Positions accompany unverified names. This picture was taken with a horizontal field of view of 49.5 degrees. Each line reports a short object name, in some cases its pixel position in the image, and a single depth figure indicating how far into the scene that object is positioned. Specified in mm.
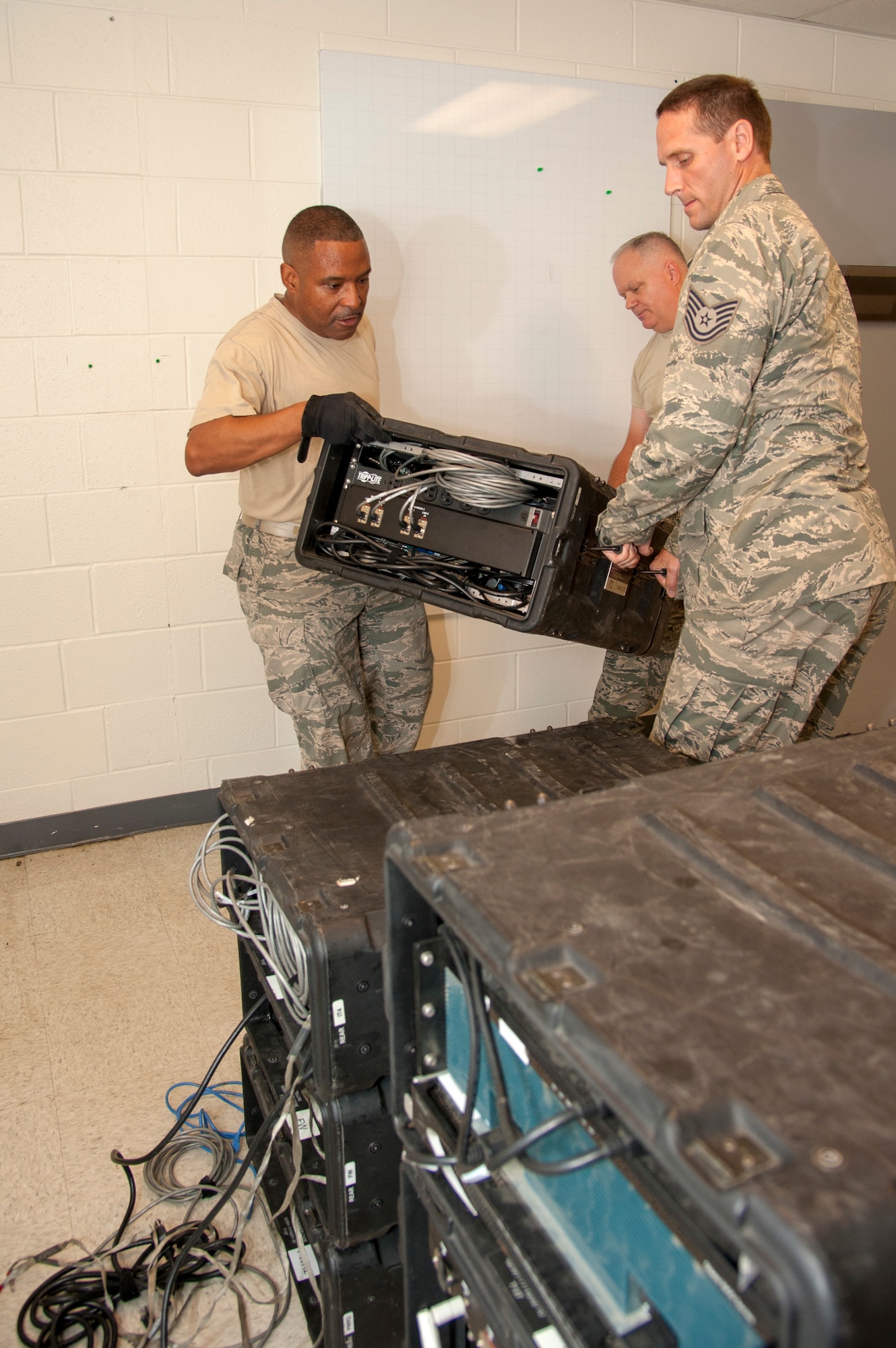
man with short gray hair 2693
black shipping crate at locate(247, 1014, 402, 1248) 1085
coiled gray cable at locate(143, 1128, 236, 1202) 1619
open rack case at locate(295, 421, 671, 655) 1850
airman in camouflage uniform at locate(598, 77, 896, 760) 1634
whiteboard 2637
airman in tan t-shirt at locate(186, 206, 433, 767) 2180
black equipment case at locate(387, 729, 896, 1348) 504
